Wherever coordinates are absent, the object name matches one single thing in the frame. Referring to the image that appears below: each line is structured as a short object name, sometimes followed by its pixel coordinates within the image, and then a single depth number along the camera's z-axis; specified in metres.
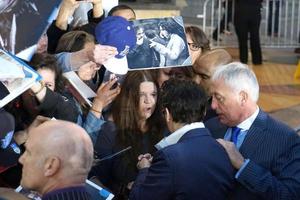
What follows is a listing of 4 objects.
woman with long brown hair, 4.21
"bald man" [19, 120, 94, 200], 2.73
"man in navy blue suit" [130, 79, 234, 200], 3.38
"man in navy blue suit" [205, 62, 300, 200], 3.53
